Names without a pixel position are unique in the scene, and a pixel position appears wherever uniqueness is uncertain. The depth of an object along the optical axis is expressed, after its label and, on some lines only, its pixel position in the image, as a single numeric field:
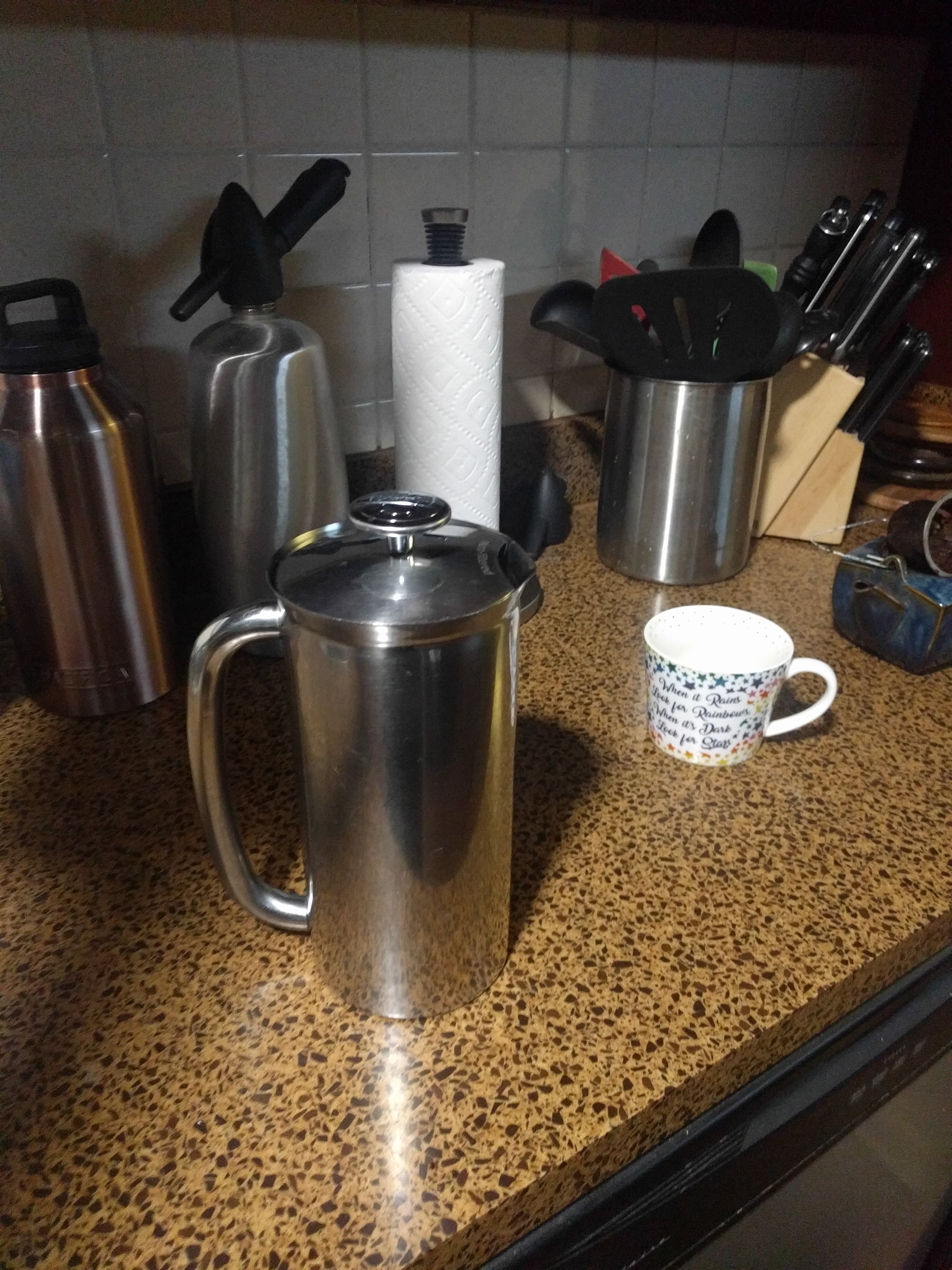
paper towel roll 0.73
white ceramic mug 0.61
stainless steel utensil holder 0.84
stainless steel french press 0.37
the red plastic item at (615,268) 0.87
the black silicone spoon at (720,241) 0.94
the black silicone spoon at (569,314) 0.87
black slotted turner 0.76
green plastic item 0.93
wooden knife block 0.96
